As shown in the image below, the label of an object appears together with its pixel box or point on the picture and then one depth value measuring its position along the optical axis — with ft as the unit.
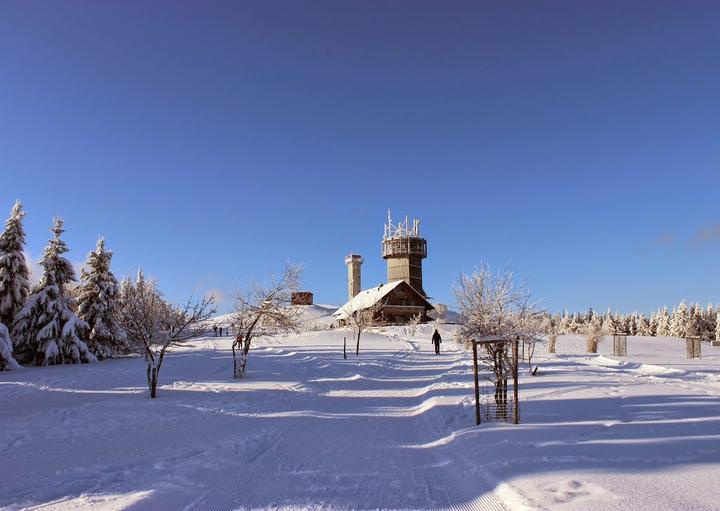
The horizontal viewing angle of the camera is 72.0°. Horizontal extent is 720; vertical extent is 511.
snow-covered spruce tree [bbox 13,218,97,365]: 93.91
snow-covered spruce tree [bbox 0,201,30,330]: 94.27
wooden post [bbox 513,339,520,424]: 33.14
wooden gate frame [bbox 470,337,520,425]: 33.55
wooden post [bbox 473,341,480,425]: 34.91
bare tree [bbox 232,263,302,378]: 77.15
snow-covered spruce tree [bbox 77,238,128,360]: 110.32
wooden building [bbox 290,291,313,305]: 373.28
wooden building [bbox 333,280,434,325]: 211.20
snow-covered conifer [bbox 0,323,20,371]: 79.87
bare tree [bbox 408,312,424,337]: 185.03
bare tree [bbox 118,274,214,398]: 51.72
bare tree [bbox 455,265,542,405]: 39.34
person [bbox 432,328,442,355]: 119.55
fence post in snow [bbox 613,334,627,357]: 114.21
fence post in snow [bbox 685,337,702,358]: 103.66
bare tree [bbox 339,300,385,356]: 132.32
